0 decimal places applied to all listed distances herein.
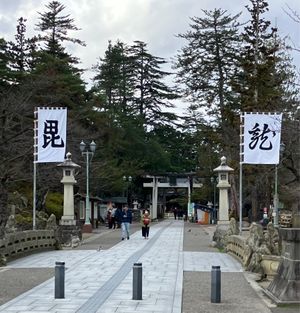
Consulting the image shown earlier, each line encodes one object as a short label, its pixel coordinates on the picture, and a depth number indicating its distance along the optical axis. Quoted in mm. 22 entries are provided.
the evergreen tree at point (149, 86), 70062
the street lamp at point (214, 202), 59653
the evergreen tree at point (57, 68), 35781
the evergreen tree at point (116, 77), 67375
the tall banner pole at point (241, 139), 22406
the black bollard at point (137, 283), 10203
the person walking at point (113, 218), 44212
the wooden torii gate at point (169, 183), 68438
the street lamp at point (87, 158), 33444
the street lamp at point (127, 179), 54797
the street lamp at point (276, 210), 32394
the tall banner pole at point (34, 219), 23386
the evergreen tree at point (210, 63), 49031
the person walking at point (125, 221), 27867
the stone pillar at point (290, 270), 9820
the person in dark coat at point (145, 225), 29984
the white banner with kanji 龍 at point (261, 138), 21344
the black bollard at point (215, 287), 10147
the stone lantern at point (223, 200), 26859
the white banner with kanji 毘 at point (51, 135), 22875
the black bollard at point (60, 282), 10414
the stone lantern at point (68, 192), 26422
